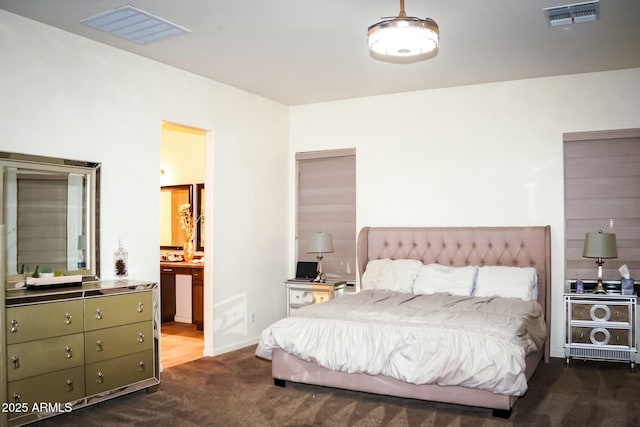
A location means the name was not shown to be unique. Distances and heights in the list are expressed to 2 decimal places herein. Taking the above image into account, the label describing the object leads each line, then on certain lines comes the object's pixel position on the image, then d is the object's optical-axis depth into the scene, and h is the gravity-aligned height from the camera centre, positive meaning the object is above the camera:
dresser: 3.54 -0.86
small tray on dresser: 3.85 -0.42
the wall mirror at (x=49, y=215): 4.03 +0.05
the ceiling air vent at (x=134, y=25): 3.93 +1.43
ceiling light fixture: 3.28 +1.10
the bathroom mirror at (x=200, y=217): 7.51 +0.05
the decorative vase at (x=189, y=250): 7.41 -0.38
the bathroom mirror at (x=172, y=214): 7.65 +0.10
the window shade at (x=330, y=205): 6.60 +0.19
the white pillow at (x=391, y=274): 5.60 -0.55
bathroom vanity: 6.82 -0.89
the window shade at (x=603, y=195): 5.34 +0.23
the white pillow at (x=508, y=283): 5.09 -0.58
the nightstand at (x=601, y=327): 4.99 -0.96
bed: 3.77 -0.75
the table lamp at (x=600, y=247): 5.09 -0.25
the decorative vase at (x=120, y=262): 4.68 -0.34
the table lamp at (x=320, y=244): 6.16 -0.26
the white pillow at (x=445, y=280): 5.27 -0.57
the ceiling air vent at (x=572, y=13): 3.83 +1.43
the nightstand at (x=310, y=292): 6.14 -0.78
